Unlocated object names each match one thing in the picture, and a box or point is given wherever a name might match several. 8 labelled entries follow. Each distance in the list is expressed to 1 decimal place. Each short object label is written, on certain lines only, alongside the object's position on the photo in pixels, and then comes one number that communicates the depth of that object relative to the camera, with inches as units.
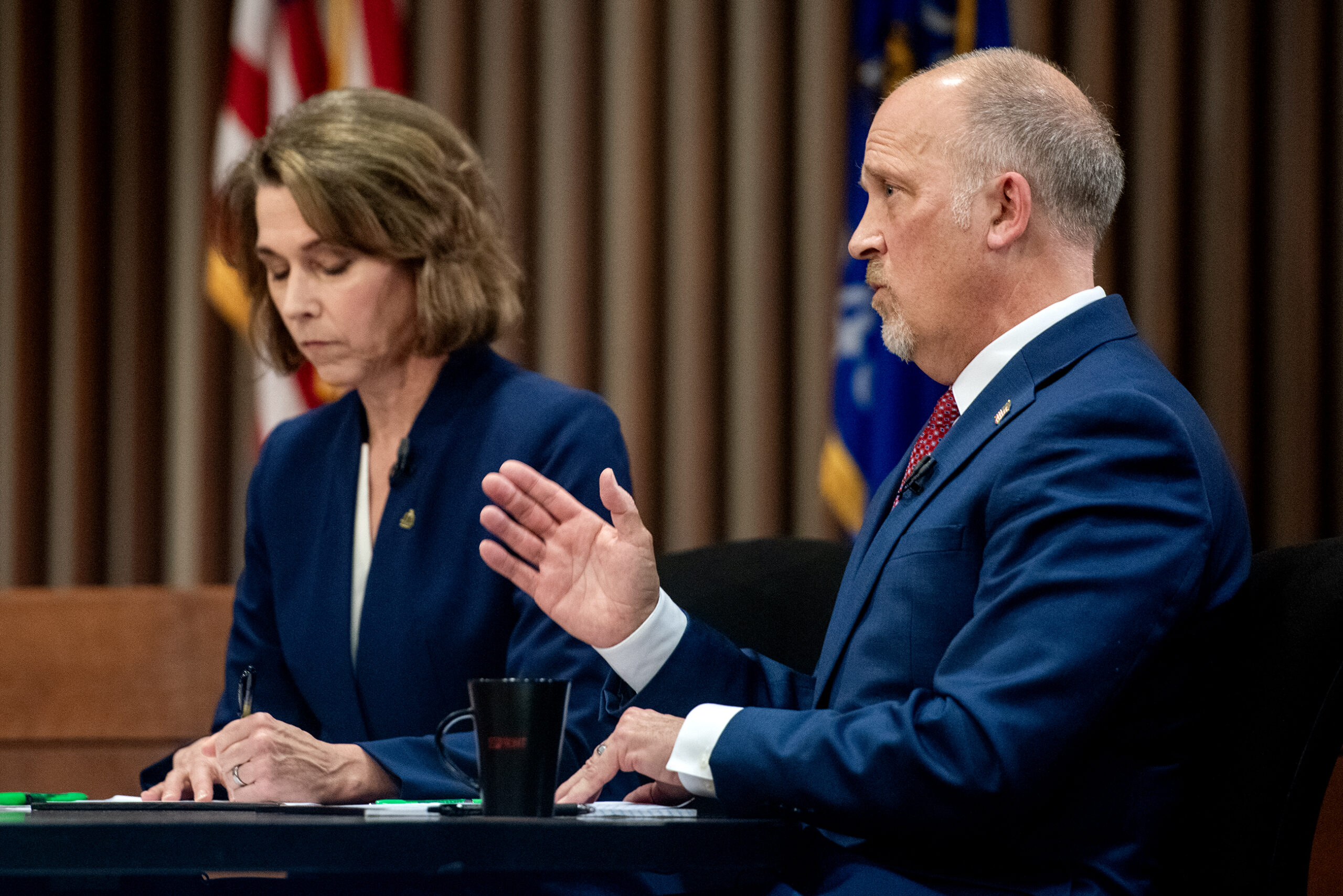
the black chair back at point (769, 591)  259.3
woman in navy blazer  258.7
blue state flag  325.6
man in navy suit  236.6
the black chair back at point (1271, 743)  236.3
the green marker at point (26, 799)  241.2
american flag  340.1
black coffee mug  235.9
